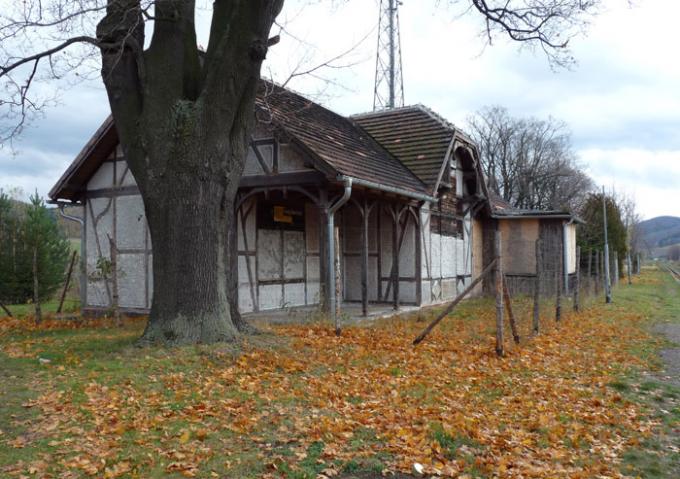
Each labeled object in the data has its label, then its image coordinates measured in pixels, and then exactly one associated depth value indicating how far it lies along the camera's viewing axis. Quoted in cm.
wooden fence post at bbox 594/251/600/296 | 2042
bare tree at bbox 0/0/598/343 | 797
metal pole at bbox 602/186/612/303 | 1758
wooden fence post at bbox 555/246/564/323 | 1208
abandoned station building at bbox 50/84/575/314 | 1237
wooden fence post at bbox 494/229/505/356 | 838
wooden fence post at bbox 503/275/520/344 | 911
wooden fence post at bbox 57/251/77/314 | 1445
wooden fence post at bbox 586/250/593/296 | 1944
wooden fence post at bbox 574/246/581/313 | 1398
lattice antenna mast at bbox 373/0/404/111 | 2108
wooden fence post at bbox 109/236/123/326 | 1030
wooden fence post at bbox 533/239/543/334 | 1034
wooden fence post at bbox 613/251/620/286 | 2862
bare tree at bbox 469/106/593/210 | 4672
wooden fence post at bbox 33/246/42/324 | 1168
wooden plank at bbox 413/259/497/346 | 868
